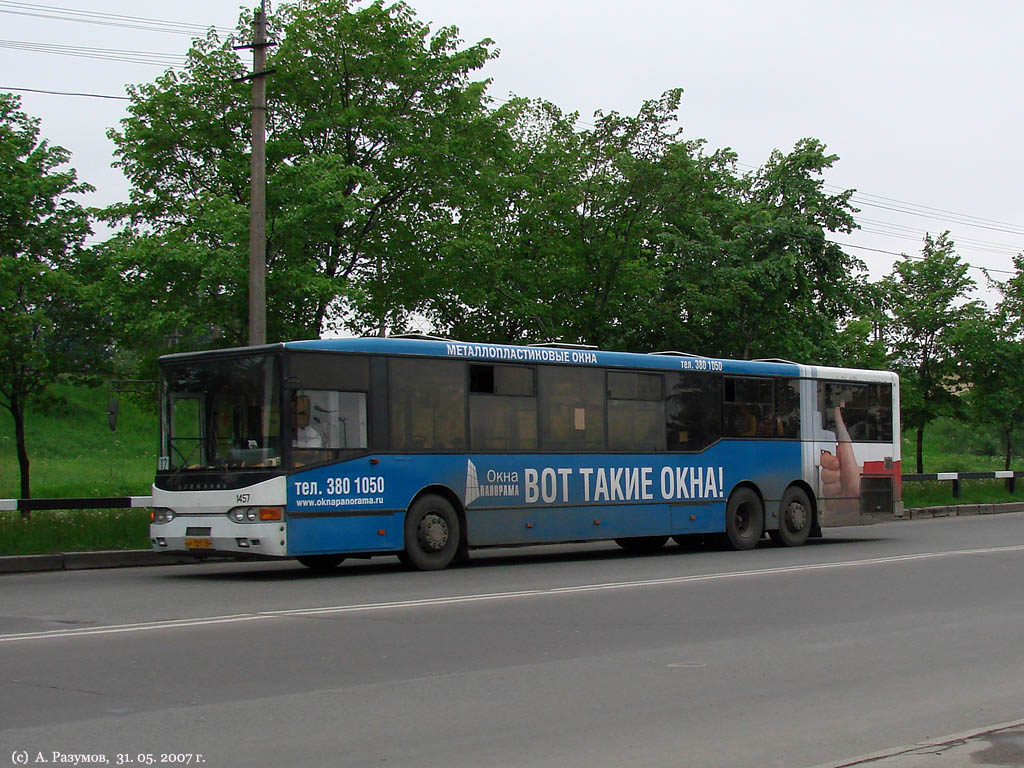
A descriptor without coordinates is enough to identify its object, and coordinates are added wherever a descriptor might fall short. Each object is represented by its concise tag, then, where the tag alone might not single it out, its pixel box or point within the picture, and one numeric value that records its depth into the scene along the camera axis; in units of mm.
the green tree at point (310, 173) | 23141
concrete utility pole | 18953
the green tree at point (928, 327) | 35281
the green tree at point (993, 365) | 35062
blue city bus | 15180
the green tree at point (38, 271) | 23828
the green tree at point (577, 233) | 27203
